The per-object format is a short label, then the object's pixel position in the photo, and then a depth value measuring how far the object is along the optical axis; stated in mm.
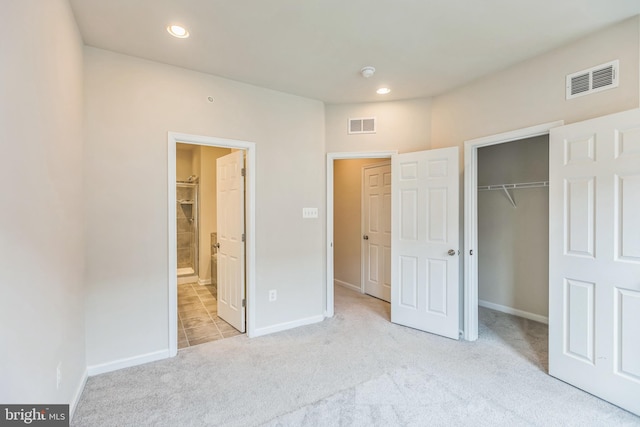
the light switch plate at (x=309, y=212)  3541
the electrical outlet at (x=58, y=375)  1683
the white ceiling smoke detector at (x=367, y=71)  2811
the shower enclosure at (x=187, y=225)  5648
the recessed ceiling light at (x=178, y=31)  2201
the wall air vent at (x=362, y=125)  3680
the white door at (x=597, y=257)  1971
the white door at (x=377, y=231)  4461
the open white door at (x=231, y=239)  3264
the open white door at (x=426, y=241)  3119
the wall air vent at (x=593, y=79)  2176
